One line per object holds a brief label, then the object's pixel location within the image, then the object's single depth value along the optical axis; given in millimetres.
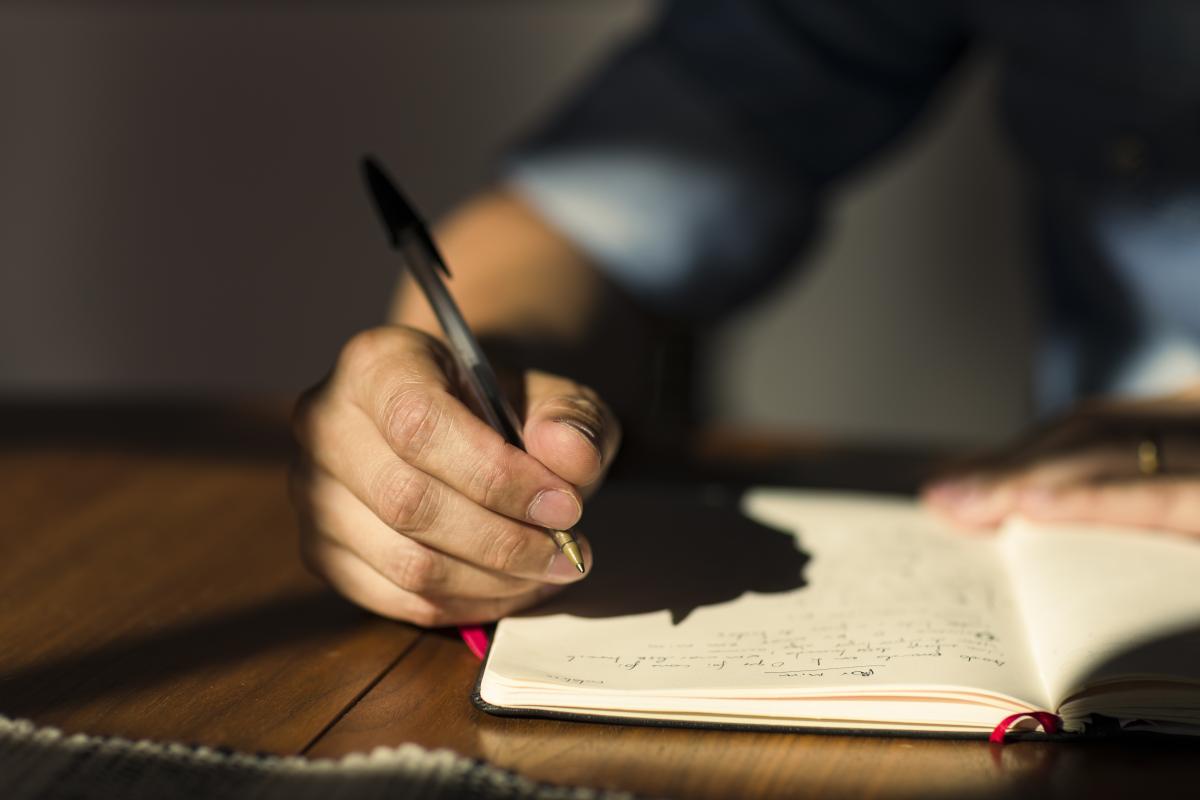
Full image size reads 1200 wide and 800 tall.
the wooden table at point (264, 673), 490
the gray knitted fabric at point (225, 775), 465
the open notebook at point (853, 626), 522
